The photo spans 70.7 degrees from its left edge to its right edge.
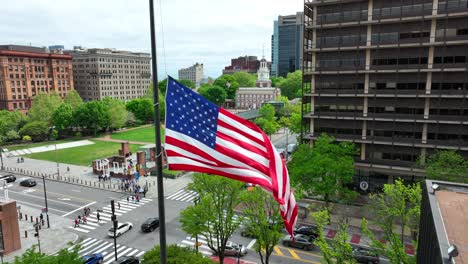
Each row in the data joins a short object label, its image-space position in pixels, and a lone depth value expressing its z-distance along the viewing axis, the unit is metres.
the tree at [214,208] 25.14
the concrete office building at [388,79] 37.41
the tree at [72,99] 105.59
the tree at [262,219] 23.98
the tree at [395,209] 24.12
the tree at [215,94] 145.25
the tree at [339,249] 19.05
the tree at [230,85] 169.62
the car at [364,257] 27.11
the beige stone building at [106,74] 142.00
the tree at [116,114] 93.38
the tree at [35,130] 81.25
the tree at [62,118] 86.38
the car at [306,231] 32.06
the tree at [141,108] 108.94
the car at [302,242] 29.70
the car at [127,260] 26.09
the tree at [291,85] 158.38
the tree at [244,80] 193.65
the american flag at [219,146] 9.47
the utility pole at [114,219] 26.73
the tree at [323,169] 35.06
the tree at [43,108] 88.62
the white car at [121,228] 32.66
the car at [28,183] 48.62
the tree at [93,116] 87.75
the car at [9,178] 50.25
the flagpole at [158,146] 8.54
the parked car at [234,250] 28.91
